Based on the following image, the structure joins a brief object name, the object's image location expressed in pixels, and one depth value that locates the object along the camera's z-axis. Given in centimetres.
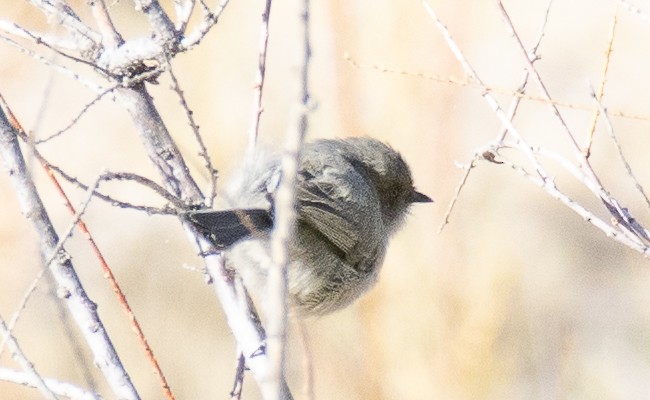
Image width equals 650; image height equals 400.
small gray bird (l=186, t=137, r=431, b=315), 541
